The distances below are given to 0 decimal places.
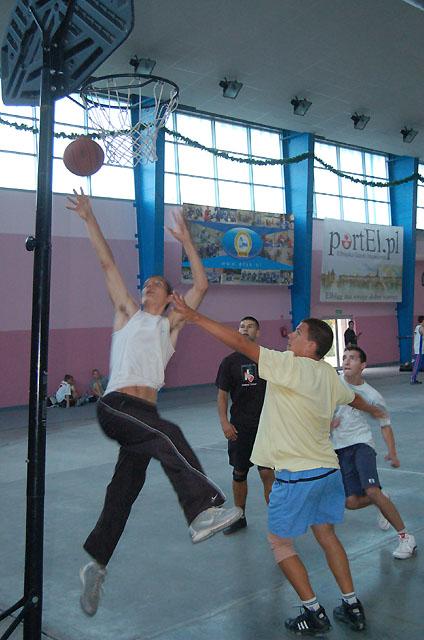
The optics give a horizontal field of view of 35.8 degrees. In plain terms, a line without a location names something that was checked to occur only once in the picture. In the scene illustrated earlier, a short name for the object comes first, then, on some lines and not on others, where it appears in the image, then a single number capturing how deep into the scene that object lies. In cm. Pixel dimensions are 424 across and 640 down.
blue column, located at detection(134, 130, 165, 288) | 1504
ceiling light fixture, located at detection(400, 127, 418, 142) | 1823
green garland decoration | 1271
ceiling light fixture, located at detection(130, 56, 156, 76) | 1241
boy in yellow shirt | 346
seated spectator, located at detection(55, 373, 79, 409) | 1381
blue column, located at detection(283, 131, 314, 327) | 1812
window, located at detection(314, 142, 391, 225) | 1981
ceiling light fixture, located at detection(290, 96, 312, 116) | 1549
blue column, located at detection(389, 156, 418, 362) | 2103
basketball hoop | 768
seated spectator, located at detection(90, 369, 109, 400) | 1432
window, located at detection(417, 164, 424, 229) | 2286
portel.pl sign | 1903
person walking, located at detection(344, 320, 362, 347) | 1847
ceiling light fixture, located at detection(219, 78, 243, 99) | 1402
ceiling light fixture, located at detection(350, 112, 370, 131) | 1670
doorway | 2096
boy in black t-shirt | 530
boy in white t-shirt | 450
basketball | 459
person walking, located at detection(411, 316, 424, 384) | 1558
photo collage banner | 1645
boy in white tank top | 350
